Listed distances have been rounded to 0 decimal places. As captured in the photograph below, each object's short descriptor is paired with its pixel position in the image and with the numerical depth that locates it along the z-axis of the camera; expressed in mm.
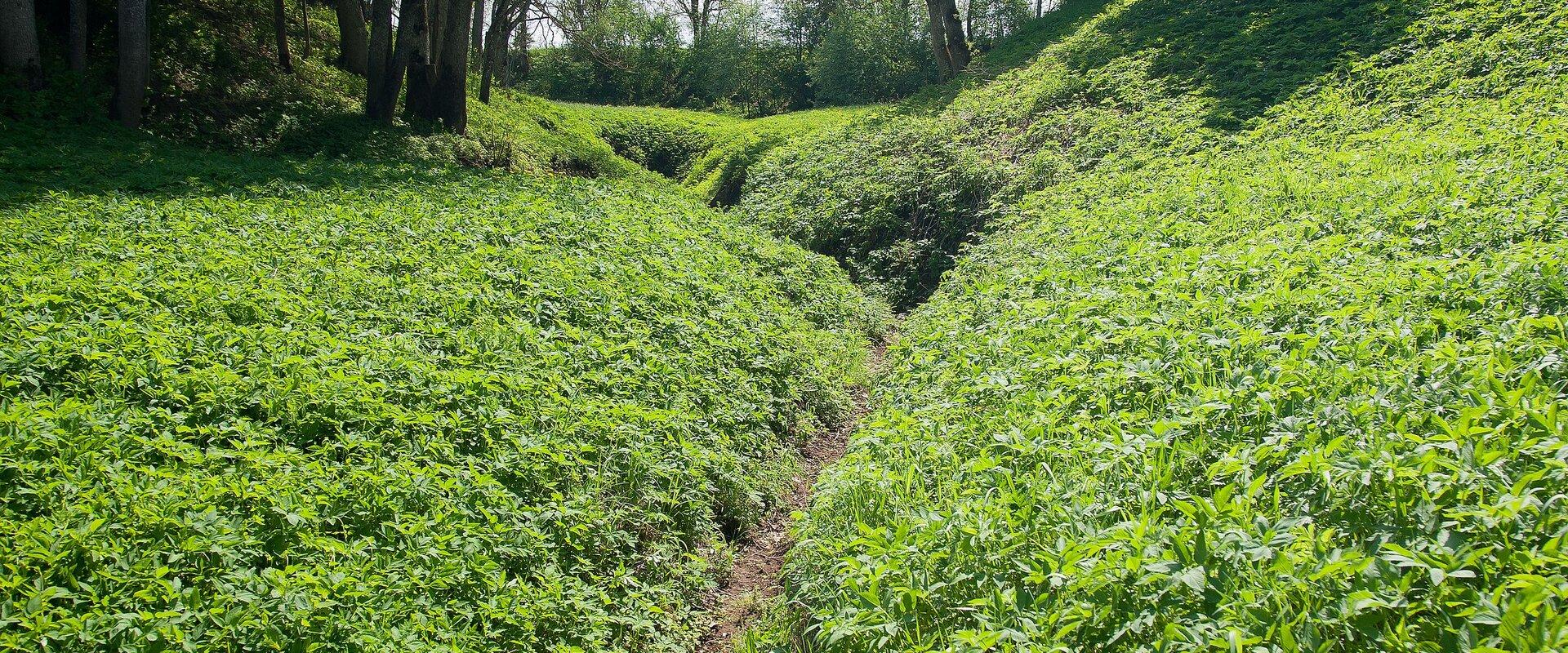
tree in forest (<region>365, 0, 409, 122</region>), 15508
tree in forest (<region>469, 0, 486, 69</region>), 21184
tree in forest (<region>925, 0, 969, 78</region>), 23750
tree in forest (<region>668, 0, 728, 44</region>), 45509
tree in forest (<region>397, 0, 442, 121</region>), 15383
